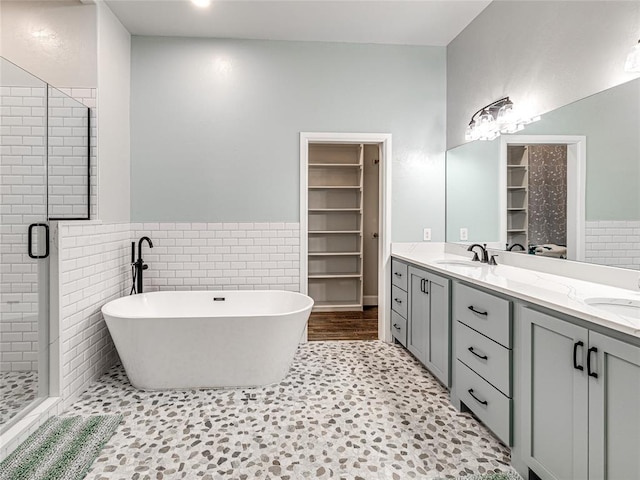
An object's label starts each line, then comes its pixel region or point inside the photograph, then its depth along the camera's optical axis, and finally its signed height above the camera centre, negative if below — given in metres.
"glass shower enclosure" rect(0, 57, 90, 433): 2.21 +0.08
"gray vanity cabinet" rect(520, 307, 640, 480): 1.32 -0.64
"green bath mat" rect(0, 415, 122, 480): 1.91 -1.16
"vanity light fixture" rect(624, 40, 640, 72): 1.86 +0.85
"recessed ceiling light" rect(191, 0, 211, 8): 3.05 +1.82
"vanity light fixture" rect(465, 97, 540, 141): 2.86 +0.89
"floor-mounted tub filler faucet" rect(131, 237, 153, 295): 3.49 -0.30
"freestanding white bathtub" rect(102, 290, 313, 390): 2.71 -0.81
